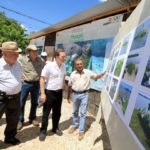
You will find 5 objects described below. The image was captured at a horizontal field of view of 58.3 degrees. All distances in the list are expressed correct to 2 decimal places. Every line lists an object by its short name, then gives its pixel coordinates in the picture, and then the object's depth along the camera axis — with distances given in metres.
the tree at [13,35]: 7.93
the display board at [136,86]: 0.87
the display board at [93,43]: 3.37
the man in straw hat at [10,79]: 2.18
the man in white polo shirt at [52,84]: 2.60
